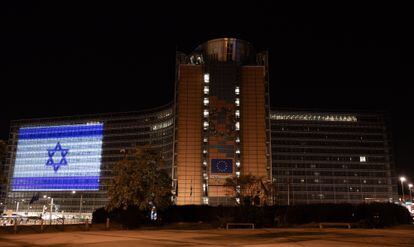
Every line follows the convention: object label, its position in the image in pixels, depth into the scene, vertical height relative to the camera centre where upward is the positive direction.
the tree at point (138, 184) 58.56 +3.27
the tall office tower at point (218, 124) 150.75 +31.47
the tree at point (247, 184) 88.29 +5.46
